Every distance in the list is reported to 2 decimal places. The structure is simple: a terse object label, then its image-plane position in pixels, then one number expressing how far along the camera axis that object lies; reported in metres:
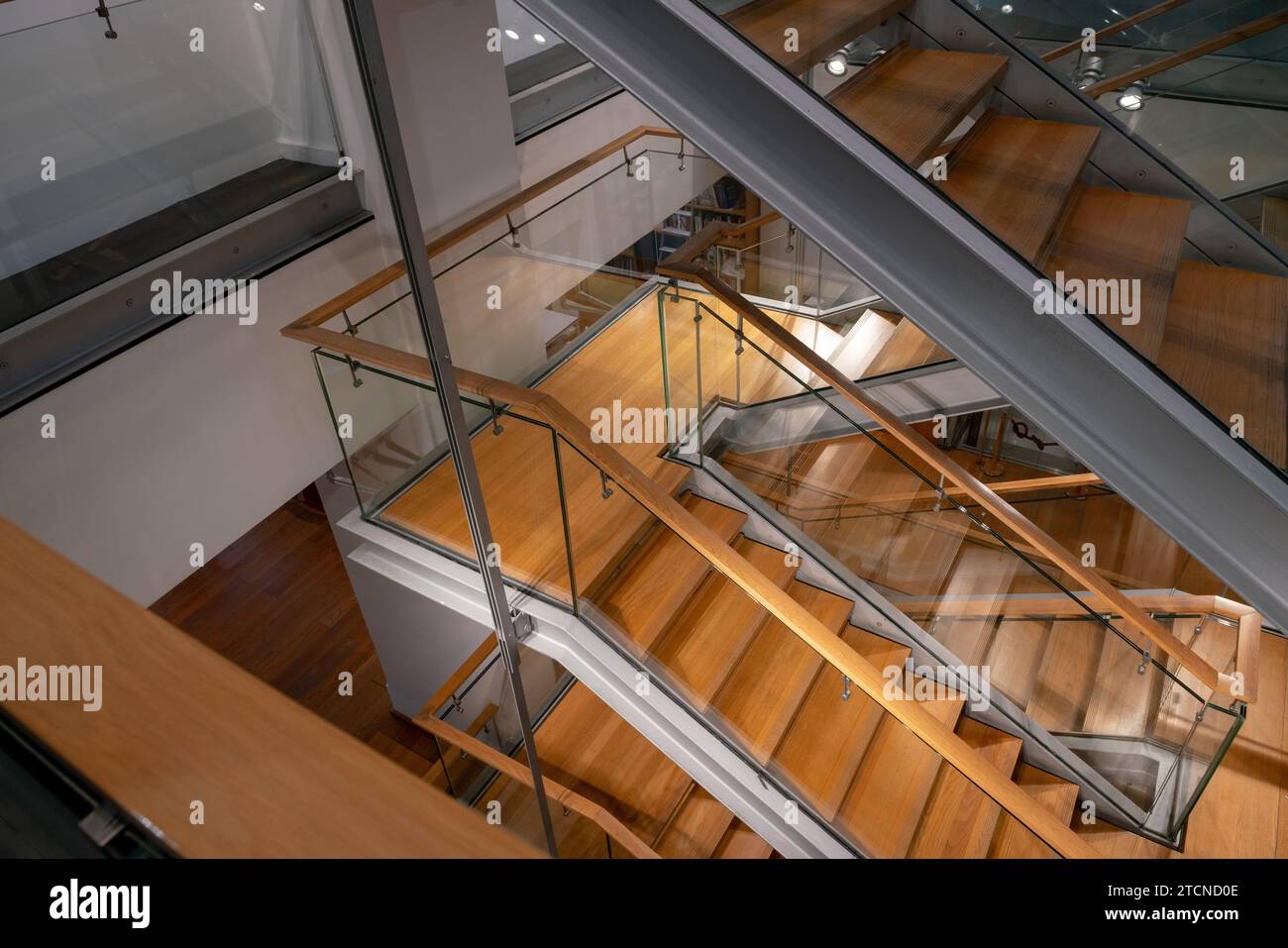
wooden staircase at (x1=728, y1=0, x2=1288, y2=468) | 1.27
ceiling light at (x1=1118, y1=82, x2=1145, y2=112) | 2.38
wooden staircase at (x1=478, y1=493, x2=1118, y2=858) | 2.96
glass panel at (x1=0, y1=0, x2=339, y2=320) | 2.40
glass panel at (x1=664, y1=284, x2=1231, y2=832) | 2.65
